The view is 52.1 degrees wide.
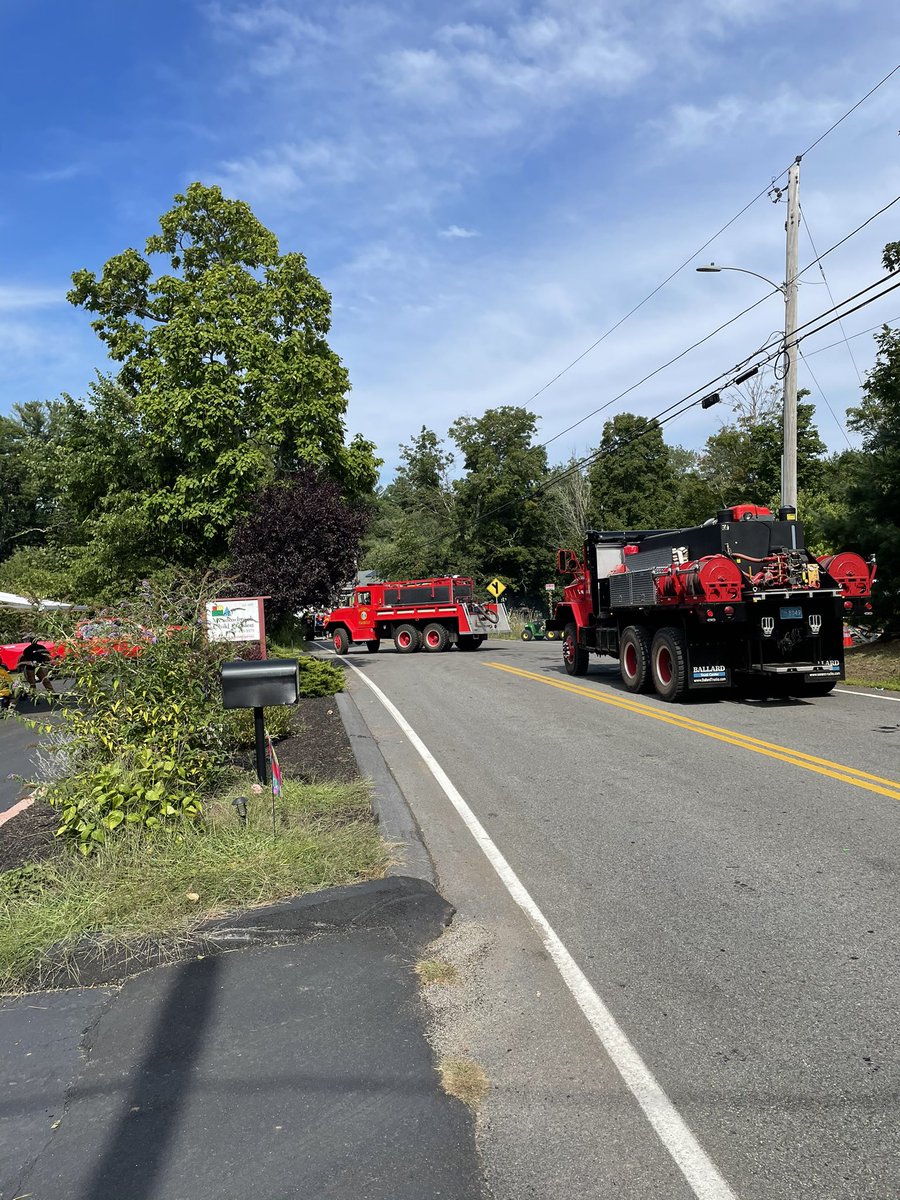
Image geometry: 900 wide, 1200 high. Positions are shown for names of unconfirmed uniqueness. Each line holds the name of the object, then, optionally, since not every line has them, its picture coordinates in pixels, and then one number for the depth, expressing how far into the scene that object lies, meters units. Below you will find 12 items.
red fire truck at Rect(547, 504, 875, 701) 13.15
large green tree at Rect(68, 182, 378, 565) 26.14
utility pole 19.80
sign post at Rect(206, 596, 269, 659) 7.70
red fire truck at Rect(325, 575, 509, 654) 32.81
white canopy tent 17.23
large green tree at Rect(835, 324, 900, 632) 18.00
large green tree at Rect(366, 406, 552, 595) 61.66
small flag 7.00
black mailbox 6.28
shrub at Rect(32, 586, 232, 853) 6.09
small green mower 42.47
